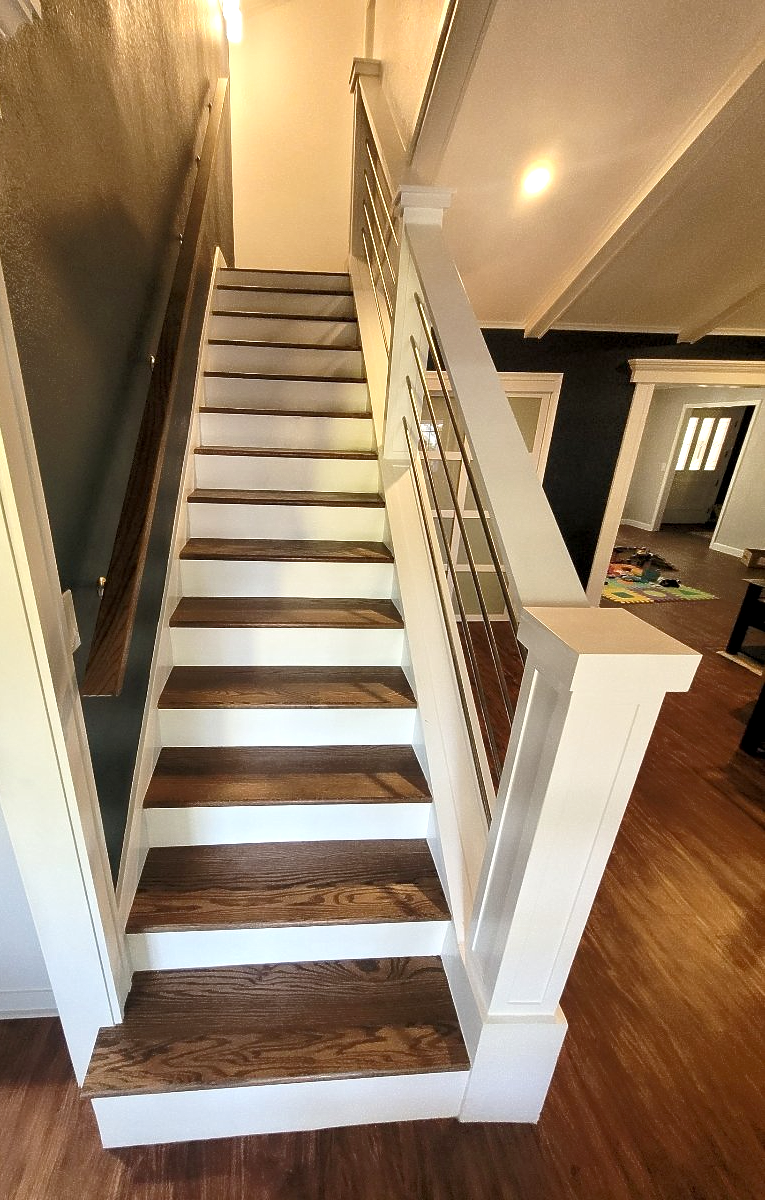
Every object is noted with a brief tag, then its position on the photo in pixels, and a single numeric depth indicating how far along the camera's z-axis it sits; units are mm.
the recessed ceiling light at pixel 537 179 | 2102
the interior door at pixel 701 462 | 8180
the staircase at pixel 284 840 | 1155
